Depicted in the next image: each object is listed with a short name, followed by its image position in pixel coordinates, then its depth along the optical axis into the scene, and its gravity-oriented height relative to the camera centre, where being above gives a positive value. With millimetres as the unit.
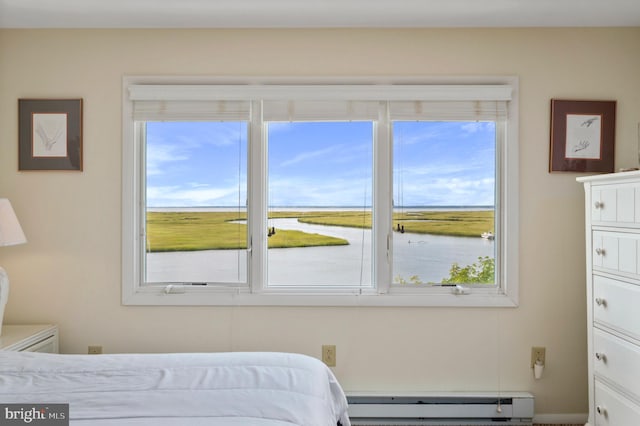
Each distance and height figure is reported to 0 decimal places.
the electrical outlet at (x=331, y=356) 2945 -886
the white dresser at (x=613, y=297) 2250 -418
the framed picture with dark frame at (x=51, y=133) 2941 +478
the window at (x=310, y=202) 2949 +62
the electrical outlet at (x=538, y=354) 2920 -860
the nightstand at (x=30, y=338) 2516 -694
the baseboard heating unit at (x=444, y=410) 2816 -1159
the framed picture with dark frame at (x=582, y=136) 2904 +464
